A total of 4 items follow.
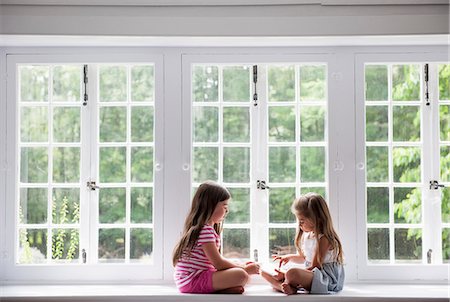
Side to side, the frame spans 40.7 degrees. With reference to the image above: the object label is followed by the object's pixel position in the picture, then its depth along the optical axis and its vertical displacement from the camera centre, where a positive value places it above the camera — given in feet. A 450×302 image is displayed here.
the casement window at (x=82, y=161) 12.46 +0.00
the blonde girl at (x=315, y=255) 11.05 -1.77
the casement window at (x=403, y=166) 12.37 -0.11
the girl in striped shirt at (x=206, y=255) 11.05 -1.73
